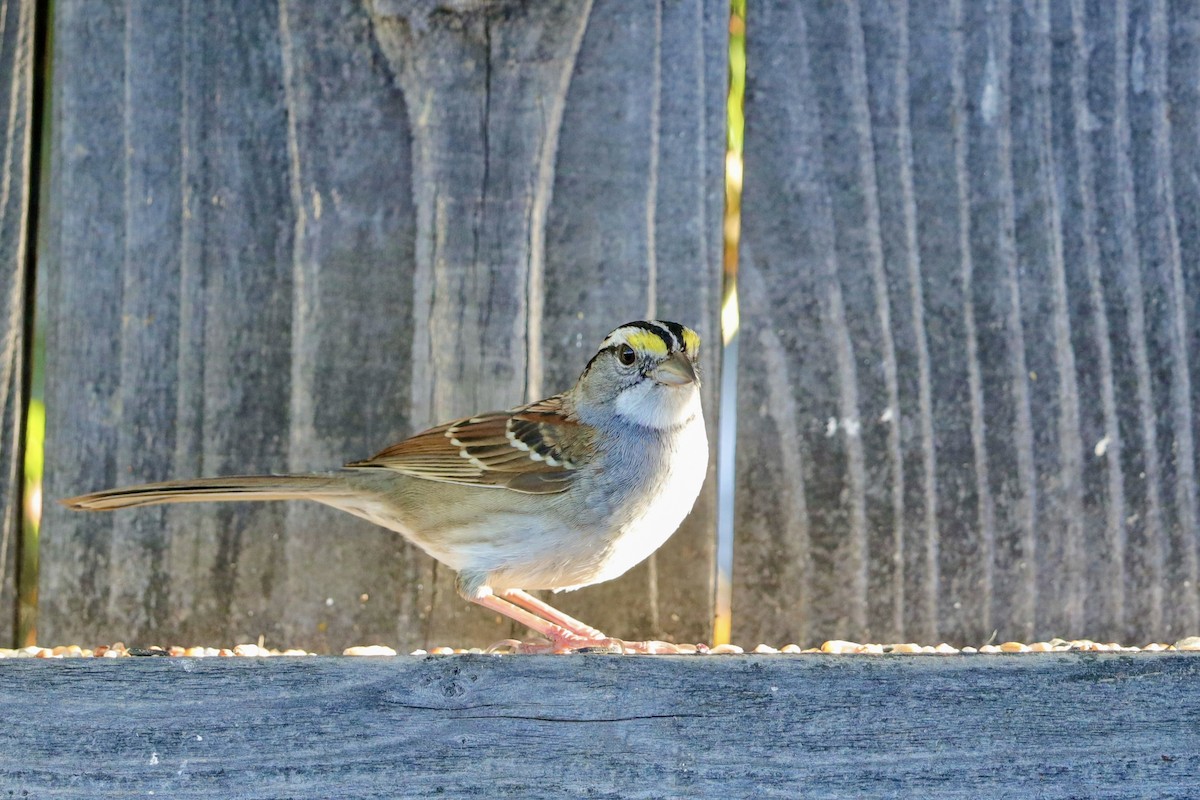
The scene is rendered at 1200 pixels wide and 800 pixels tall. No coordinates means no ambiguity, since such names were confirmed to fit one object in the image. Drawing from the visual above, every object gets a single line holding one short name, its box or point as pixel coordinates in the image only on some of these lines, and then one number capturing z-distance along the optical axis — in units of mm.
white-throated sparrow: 5523
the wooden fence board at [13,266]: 5918
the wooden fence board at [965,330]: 6129
